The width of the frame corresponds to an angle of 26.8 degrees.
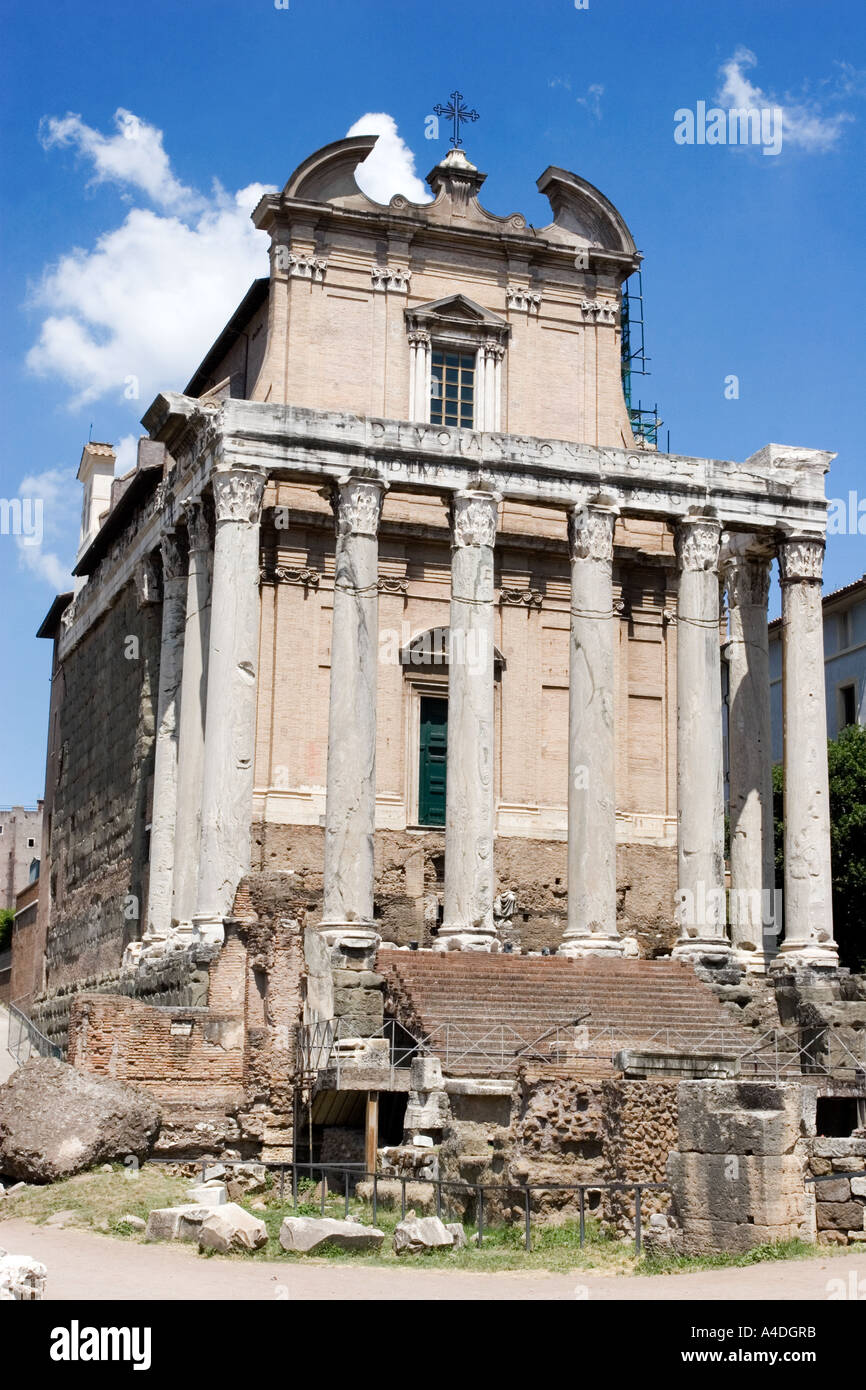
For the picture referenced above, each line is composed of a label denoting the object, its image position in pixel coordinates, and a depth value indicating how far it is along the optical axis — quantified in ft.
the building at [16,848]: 274.16
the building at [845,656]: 168.94
